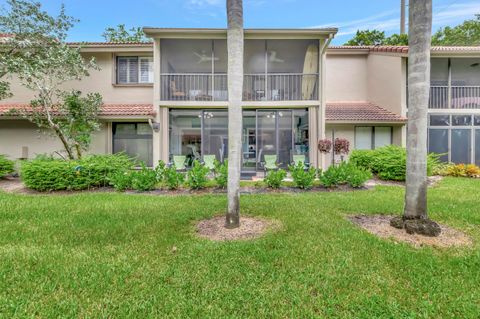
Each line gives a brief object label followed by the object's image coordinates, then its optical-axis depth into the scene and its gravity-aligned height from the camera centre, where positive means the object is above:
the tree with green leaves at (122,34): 27.47 +12.51
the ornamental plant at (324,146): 12.15 +0.53
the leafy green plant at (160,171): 9.43 -0.48
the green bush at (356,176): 9.45 -0.63
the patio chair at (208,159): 12.83 -0.07
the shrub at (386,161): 11.16 -0.14
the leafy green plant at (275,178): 9.31 -0.70
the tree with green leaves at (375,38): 26.89 +11.94
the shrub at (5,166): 11.11 -0.38
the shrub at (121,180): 9.16 -0.78
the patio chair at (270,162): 12.66 -0.20
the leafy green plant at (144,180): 9.06 -0.76
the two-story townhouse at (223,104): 13.14 +2.65
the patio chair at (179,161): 12.49 -0.17
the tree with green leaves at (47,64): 10.34 +3.57
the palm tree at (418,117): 4.95 +0.75
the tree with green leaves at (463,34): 27.67 +12.82
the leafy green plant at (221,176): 9.18 -0.62
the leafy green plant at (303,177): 9.28 -0.66
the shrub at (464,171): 12.40 -0.57
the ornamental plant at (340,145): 11.70 +0.55
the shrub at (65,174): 9.23 -0.58
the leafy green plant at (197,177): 9.07 -0.66
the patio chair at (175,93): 13.48 +3.19
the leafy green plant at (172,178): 9.22 -0.70
